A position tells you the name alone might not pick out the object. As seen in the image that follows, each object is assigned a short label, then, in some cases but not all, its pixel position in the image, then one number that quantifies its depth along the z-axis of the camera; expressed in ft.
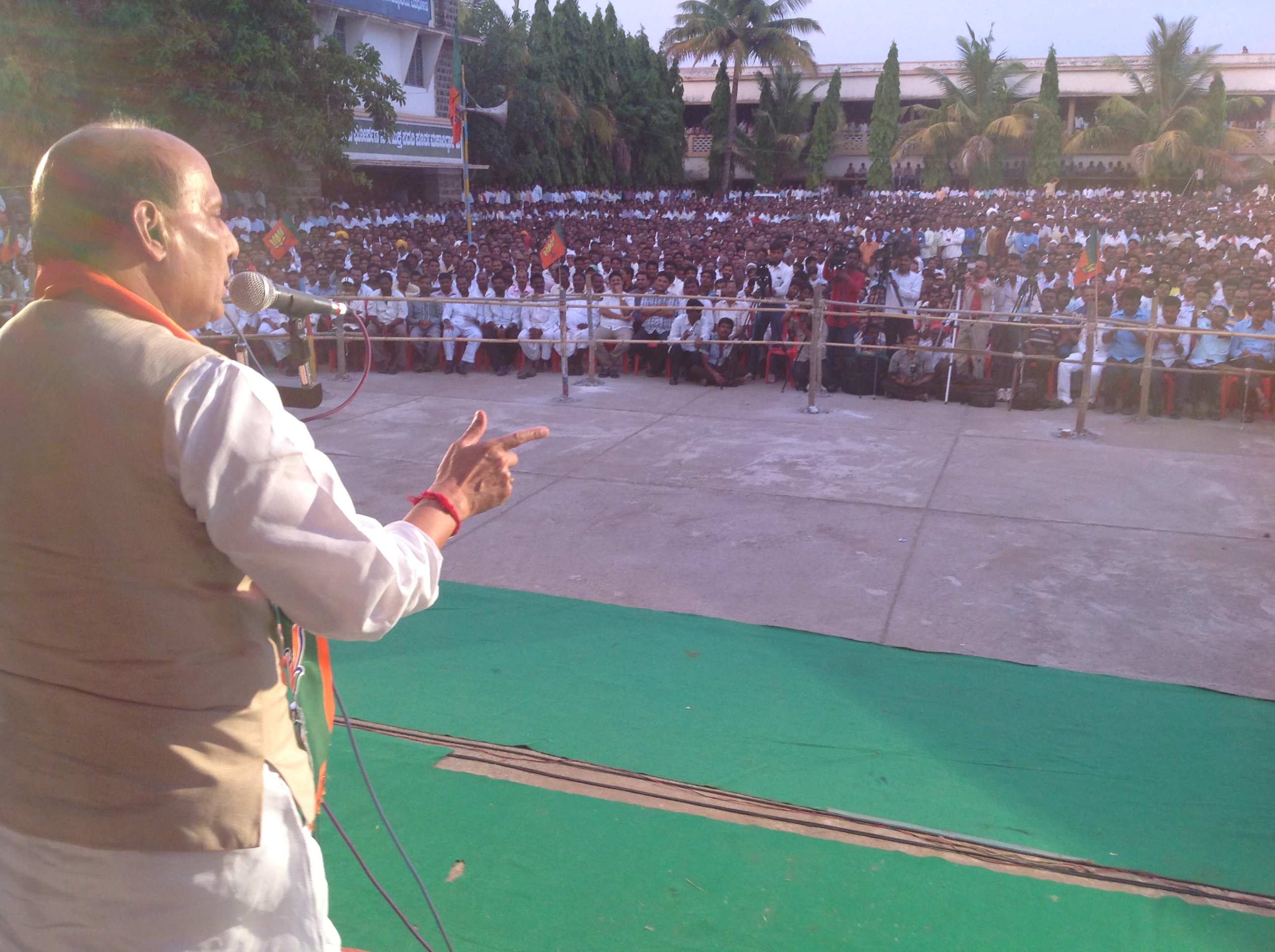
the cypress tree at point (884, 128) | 153.99
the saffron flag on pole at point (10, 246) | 33.22
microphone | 6.86
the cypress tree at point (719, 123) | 149.28
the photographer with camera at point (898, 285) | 33.49
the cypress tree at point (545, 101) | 108.78
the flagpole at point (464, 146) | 58.65
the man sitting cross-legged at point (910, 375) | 31.73
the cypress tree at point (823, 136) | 154.61
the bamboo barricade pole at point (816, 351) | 28.71
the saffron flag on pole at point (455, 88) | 62.54
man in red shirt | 32.89
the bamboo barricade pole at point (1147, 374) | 27.22
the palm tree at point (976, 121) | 141.28
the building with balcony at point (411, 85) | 91.20
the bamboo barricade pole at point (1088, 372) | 25.86
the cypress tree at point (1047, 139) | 140.67
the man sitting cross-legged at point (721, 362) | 34.14
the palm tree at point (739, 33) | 142.92
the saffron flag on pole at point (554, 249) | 35.06
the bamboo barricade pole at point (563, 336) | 30.83
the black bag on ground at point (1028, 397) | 30.27
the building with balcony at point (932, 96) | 156.66
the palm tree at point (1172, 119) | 130.11
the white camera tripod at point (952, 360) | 31.35
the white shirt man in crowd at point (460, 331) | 37.19
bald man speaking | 4.34
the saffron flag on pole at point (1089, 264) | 27.37
